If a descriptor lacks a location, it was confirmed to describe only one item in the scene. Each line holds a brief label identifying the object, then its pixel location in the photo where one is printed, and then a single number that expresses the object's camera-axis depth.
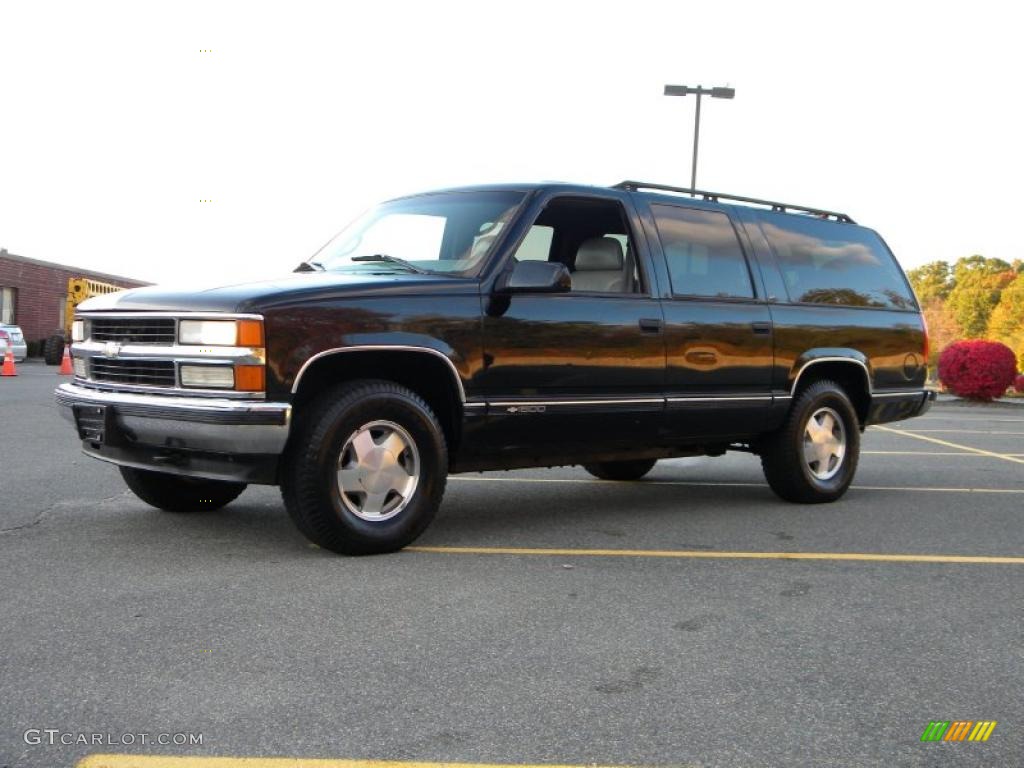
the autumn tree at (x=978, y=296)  112.25
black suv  4.90
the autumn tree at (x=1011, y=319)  92.69
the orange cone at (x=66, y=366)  22.94
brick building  35.31
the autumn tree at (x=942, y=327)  109.62
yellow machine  30.80
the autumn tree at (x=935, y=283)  131.62
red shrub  23.80
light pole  26.35
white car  26.41
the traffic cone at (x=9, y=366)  23.39
